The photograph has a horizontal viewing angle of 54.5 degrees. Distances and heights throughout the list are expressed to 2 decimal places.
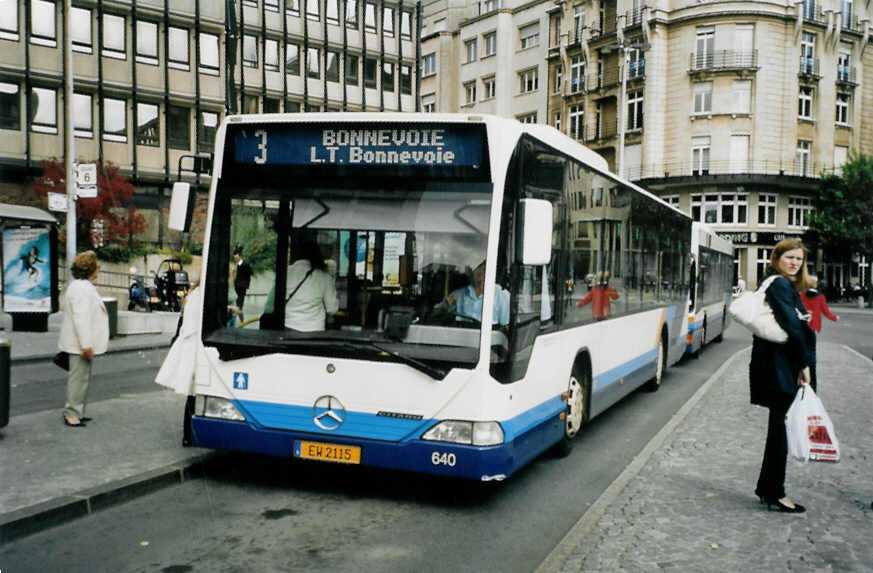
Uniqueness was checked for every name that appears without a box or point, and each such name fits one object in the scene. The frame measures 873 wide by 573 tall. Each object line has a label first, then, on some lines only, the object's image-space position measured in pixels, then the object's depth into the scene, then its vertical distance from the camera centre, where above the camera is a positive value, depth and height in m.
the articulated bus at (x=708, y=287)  16.94 -0.60
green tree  48.53 +3.00
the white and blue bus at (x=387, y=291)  5.73 -0.24
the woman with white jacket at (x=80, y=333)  8.07 -0.76
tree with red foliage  33.59 +2.00
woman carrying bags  5.60 -0.68
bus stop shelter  17.64 -0.27
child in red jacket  8.07 -0.51
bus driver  5.75 -0.30
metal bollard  7.36 -1.11
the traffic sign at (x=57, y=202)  16.81 +1.04
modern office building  36.31 +9.29
